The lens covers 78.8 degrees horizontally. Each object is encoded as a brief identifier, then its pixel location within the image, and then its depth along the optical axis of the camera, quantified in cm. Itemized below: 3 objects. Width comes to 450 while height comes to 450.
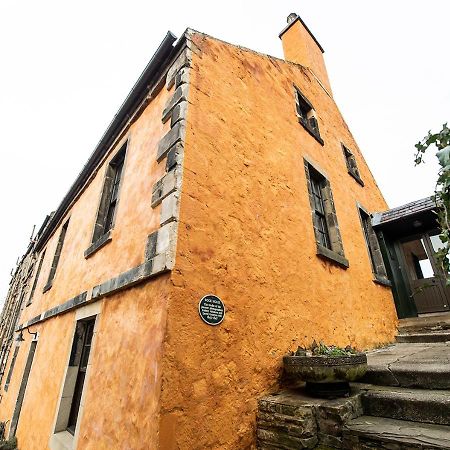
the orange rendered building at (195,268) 237
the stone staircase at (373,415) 210
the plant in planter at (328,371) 258
